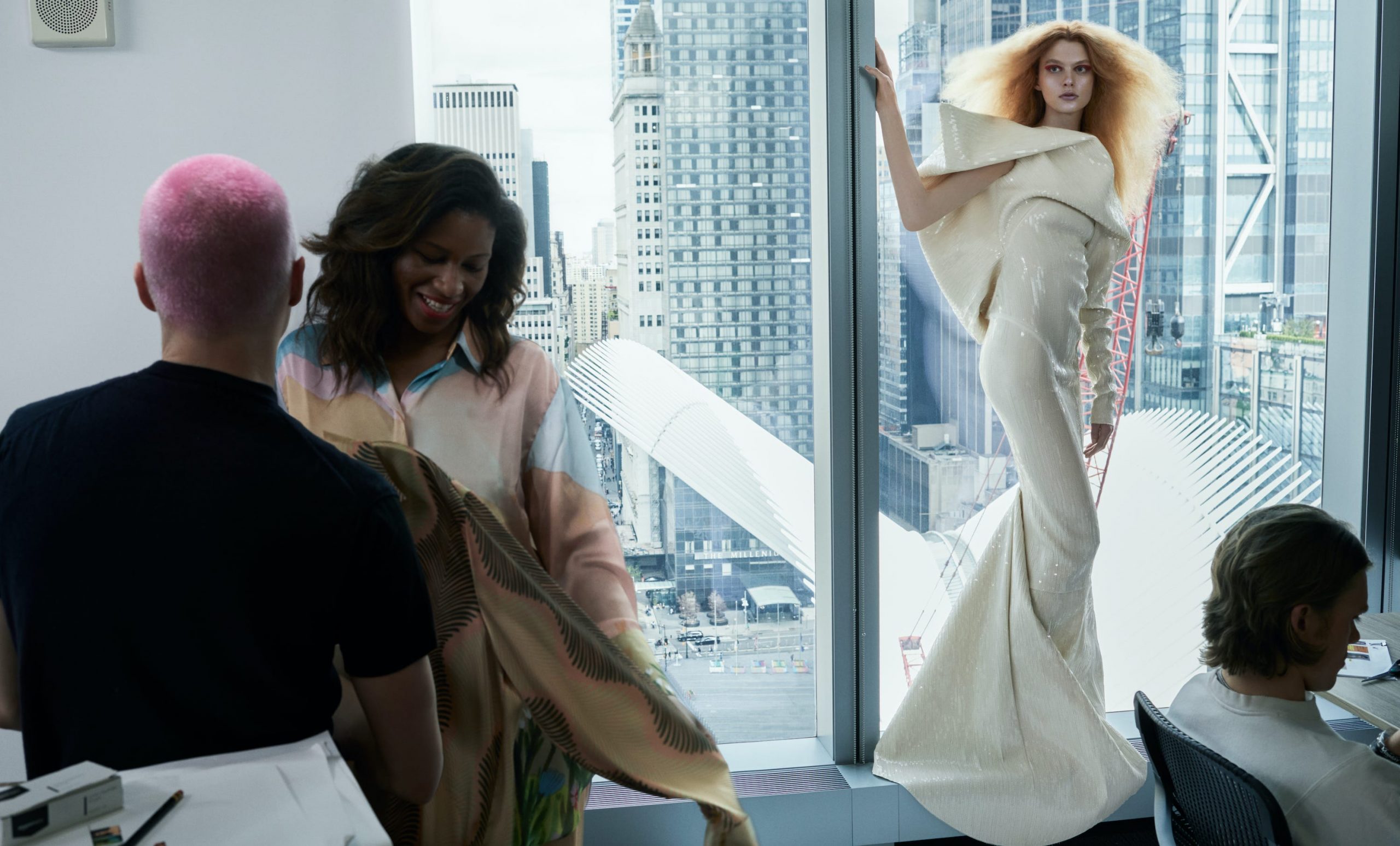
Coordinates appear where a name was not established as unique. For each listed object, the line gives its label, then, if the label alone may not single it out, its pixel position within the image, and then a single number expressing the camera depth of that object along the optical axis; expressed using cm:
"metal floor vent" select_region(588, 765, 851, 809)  245
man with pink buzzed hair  94
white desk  87
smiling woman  154
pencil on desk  85
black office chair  132
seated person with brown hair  144
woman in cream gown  228
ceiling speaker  197
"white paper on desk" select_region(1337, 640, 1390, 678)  193
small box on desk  82
